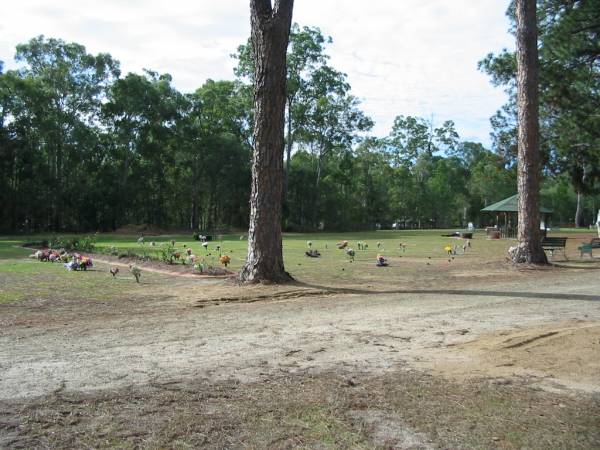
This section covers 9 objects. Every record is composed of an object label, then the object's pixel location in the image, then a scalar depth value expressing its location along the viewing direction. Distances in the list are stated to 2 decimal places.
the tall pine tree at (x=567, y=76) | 21.83
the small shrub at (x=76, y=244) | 20.68
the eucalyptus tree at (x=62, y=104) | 45.44
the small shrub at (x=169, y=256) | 15.67
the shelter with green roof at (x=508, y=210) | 41.59
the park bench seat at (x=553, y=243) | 19.44
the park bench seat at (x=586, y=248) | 20.25
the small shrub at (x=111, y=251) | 18.48
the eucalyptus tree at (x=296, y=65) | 55.72
